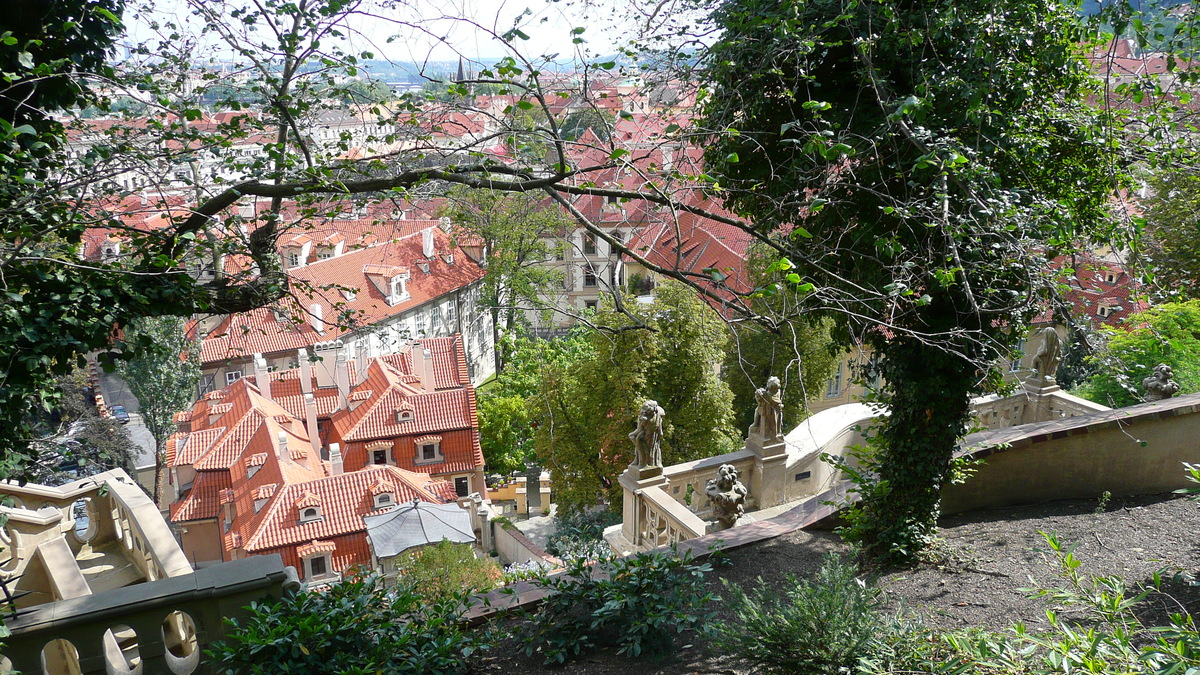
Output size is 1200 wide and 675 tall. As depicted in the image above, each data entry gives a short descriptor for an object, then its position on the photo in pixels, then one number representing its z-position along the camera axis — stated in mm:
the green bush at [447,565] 10672
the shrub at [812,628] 3383
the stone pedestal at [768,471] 8703
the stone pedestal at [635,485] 8031
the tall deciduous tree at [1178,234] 11398
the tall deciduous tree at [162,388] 23219
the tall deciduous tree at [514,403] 25844
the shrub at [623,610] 4102
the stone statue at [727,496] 7309
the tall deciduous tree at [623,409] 18344
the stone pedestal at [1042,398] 9727
